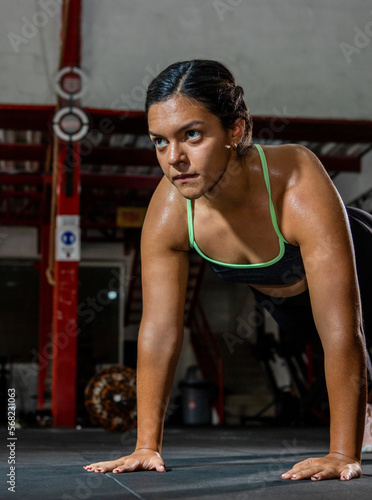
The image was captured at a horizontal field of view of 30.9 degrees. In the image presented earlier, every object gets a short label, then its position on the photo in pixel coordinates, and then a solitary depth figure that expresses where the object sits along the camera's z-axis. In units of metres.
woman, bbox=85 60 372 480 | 1.62
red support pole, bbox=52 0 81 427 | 6.31
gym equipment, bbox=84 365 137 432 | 5.14
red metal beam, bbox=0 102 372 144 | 6.54
